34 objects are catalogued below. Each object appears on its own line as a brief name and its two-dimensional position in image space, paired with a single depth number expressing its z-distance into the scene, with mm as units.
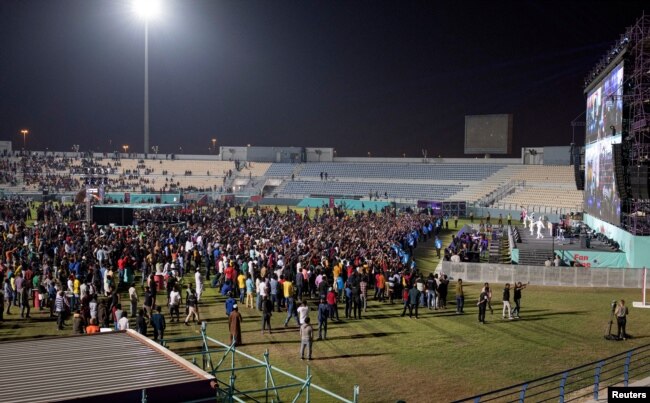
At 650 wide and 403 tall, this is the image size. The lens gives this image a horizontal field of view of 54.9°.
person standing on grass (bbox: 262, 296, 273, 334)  17438
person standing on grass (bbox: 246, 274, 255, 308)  21016
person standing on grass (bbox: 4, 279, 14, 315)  20266
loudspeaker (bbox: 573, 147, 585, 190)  44372
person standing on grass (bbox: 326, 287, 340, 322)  18625
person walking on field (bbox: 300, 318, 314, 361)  14977
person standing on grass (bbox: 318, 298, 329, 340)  17000
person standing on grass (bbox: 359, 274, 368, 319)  20639
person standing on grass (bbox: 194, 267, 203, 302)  21016
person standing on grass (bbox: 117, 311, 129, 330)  14815
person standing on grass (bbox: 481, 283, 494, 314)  19406
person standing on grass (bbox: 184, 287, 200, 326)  18609
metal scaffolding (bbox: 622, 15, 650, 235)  26953
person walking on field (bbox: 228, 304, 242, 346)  15219
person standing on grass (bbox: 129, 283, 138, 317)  18656
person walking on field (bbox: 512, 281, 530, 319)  20094
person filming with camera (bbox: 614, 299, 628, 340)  17078
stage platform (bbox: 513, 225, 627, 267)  28359
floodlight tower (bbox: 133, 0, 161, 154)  77875
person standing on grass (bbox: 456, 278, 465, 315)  20688
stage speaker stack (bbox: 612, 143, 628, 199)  27750
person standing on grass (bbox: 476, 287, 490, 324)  19203
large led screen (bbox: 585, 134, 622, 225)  30797
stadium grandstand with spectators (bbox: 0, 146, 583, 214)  67938
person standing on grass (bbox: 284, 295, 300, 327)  18677
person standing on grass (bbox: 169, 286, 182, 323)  18750
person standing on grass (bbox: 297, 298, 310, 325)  16014
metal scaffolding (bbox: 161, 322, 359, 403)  12554
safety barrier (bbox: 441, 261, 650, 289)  25609
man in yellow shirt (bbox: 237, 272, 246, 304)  21484
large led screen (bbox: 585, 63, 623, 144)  29891
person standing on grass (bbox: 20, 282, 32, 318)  19250
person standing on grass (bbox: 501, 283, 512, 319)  19812
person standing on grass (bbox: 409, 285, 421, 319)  20000
